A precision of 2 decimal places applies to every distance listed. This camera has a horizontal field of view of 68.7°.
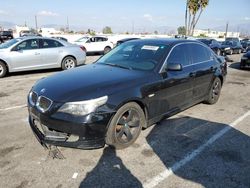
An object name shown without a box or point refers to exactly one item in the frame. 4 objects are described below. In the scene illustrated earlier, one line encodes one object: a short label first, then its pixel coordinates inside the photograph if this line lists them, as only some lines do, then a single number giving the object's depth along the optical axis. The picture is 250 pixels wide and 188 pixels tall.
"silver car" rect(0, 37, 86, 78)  6.83
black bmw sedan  2.43
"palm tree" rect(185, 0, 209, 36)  28.70
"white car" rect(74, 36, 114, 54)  14.10
